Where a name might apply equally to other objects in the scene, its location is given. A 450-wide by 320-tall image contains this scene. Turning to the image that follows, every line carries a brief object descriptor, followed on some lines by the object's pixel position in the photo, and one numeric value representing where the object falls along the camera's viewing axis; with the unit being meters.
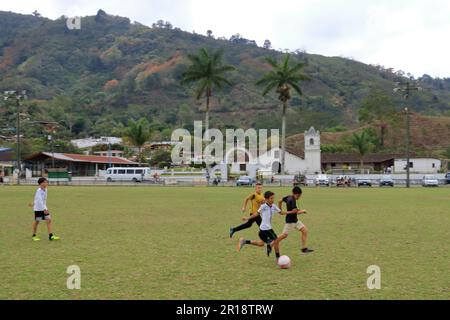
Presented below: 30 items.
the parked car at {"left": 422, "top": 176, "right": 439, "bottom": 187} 47.16
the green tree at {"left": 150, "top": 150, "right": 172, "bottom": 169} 86.38
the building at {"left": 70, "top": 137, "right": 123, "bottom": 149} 105.96
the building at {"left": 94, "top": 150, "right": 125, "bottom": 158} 97.19
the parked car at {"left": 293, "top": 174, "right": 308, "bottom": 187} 50.69
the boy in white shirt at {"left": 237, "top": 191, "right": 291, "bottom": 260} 9.35
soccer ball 8.79
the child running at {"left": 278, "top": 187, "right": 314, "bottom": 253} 9.69
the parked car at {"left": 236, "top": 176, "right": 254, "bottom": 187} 48.53
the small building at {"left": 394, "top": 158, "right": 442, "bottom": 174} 75.25
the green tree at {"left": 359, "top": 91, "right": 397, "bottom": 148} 102.38
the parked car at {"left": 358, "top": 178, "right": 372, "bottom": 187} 49.31
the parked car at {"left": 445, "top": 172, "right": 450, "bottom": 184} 51.45
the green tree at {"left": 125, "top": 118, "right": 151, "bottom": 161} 78.06
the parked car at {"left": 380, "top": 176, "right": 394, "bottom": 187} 48.53
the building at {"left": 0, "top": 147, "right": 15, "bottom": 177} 70.25
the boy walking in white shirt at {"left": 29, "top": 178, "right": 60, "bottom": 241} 12.03
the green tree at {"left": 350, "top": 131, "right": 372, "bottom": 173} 76.94
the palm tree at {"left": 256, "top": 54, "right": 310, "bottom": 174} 59.25
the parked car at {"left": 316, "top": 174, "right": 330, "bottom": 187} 50.19
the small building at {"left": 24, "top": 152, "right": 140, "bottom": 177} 70.88
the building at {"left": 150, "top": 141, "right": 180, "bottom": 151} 100.69
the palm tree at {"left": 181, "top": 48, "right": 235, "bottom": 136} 58.38
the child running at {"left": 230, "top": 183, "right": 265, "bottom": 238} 11.56
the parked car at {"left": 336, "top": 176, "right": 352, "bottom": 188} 49.34
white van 58.66
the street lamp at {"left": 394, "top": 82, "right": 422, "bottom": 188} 44.59
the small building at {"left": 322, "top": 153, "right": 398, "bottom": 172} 82.69
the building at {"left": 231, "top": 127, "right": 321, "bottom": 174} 76.82
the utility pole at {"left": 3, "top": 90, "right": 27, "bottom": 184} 50.94
